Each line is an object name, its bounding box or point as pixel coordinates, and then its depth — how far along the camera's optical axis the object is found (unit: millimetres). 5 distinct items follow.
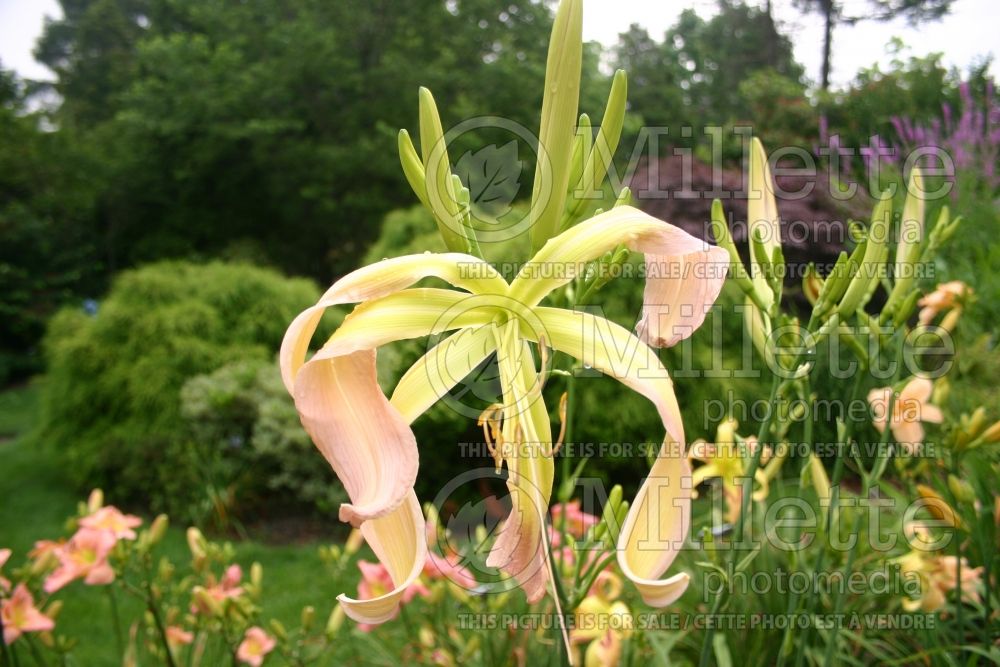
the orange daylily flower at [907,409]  1203
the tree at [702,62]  15367
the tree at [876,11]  12742
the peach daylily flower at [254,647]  1559
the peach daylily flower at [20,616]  1344
